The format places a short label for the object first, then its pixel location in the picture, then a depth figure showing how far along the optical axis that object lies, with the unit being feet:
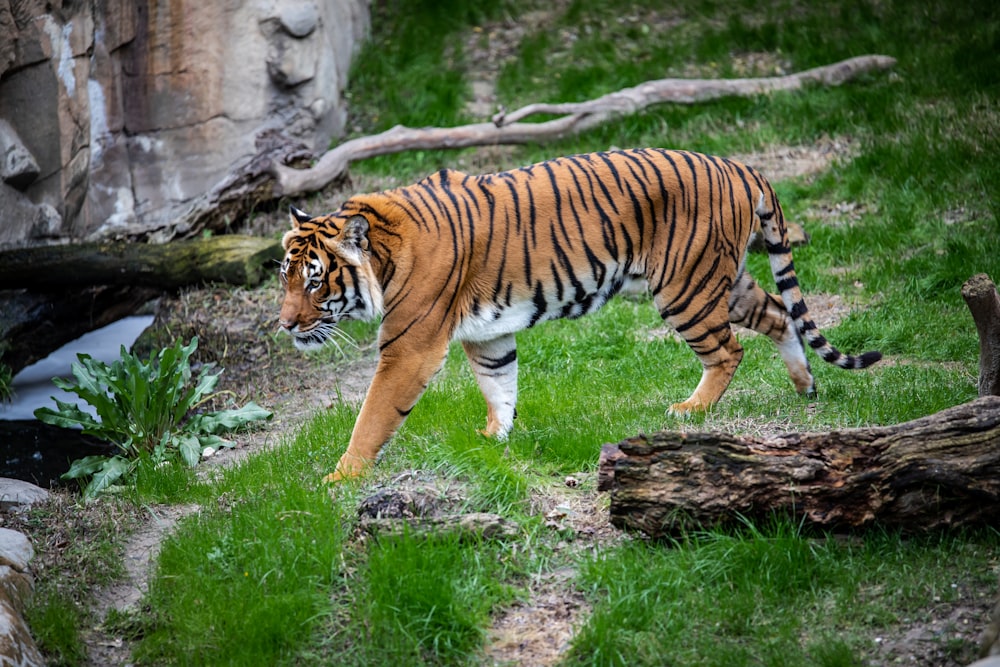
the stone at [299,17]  73.46
